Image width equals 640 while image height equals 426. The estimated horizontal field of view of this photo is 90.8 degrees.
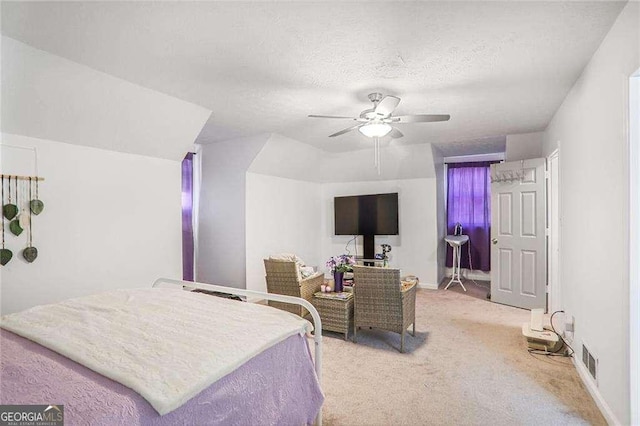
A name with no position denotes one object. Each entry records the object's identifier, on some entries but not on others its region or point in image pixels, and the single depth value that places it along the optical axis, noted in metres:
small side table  3.24
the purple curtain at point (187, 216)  4.84
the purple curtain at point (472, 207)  5.89
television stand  5.86
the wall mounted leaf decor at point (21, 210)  2.43
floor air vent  2.17
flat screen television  5.69
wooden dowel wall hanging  2.44
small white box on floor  2.90
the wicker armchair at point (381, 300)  2.96
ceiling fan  2.65
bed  1.06
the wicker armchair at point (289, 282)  3.49
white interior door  4.12
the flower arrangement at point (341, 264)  3.57
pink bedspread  1.02
